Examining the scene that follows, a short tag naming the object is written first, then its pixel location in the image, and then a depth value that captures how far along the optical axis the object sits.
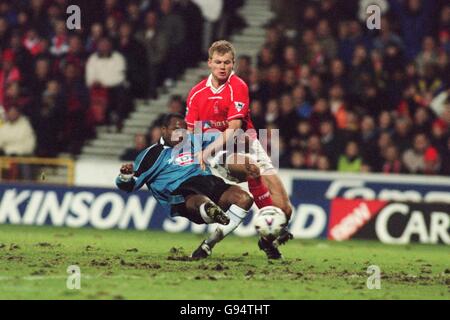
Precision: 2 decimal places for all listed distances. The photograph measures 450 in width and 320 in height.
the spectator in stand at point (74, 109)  20.59
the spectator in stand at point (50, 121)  20.41
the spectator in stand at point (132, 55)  20.72
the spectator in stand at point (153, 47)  20.86
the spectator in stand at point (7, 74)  21.03
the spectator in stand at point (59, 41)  21.36
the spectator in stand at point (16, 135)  19.73
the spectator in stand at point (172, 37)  20.78
